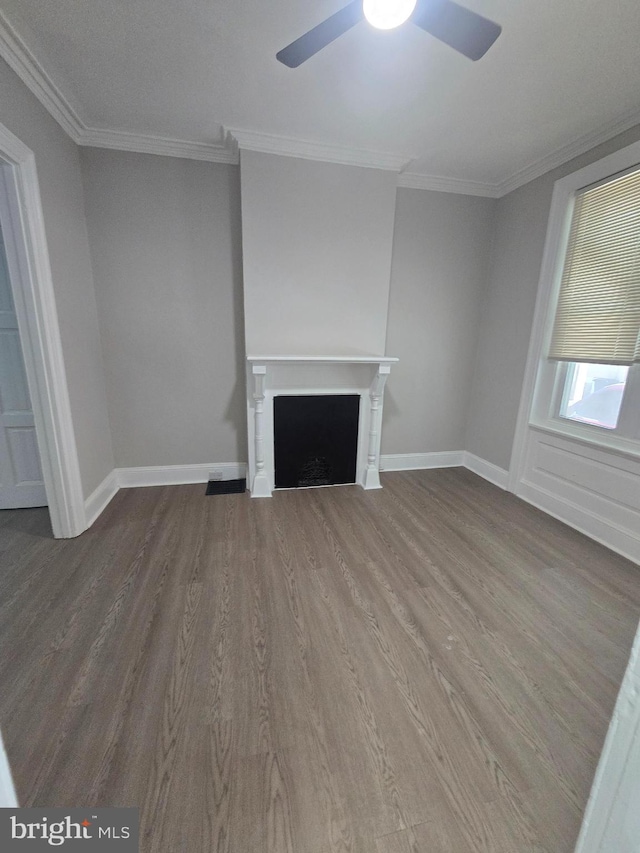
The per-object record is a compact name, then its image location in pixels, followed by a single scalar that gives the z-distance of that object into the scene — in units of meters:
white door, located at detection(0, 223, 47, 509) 2.36
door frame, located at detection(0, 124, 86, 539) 1.83
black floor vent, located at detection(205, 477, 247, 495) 3.00
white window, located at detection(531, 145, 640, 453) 2.23
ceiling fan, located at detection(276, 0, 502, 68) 1.20
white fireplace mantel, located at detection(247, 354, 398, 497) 2.82
